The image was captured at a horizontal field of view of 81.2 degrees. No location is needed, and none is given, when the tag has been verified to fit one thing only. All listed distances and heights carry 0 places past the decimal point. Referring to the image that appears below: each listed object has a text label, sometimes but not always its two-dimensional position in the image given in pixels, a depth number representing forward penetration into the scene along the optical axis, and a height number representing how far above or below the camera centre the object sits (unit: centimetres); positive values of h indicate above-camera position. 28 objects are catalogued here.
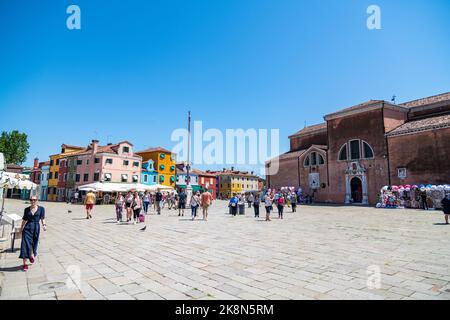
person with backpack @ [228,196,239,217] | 1783 -91
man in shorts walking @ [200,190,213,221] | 1444 -46
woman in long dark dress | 529 -81
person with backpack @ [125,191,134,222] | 1384 -59
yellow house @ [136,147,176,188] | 4619 +527
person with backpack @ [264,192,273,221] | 1441 -69
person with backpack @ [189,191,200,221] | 1496 -70
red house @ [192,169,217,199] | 6338 +280
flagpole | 2302 +298
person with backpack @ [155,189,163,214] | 1882 -60
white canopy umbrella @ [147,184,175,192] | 2902 +52
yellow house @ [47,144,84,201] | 4450 +365
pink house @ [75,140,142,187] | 3694 +405
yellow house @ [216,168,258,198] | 7188 +268
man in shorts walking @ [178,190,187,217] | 1755 -49
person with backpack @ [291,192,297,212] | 2015 -79
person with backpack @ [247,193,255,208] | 2658 -75
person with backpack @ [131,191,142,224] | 1322 -72
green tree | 5453 +956
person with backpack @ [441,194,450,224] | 1190 -64
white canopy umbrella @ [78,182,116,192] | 2535 +47
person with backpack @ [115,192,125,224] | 1394 -75
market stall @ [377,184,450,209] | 2173 -40
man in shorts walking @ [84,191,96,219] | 1527 -54
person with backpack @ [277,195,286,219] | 1542 -72
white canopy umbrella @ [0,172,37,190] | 1141 +51
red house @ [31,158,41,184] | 5072 +381
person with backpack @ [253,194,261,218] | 1627 -86
